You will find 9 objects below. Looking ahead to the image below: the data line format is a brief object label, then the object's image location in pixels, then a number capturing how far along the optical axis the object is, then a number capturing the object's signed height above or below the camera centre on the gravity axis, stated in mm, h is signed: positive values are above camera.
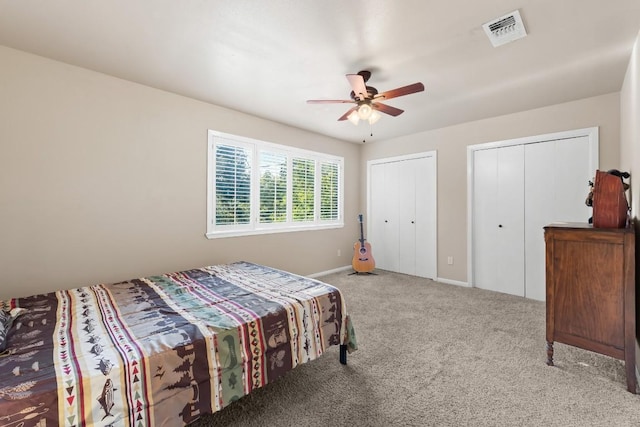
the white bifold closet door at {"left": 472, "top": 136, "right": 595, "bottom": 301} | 3414 +145
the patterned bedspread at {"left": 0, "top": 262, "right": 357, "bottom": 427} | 1105 -648
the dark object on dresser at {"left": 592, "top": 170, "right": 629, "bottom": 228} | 1979 +98
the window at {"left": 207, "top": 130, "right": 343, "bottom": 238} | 3545 +413
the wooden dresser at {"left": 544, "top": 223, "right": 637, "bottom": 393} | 1879 -547
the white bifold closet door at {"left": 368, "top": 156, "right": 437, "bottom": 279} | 4676 -9
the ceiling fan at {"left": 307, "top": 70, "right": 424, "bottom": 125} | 2287 +1049
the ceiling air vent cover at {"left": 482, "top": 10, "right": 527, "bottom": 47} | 1886 +1334
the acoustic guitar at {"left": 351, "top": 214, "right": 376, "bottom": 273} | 4922 -784
